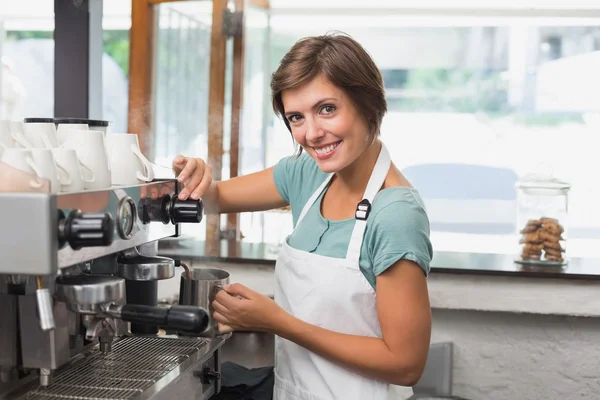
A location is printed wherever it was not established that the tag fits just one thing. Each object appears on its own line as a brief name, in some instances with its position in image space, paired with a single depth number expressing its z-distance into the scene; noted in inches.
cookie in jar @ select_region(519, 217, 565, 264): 83.0
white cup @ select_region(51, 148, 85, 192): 36.9
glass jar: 83.4
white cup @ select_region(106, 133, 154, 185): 44.0
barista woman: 49.8
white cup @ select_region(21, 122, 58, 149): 42.9
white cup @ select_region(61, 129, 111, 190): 39.7
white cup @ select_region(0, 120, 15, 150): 41.0
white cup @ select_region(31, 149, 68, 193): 34.9
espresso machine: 31.8
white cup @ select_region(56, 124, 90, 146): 45.3
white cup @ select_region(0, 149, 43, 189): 34.3
